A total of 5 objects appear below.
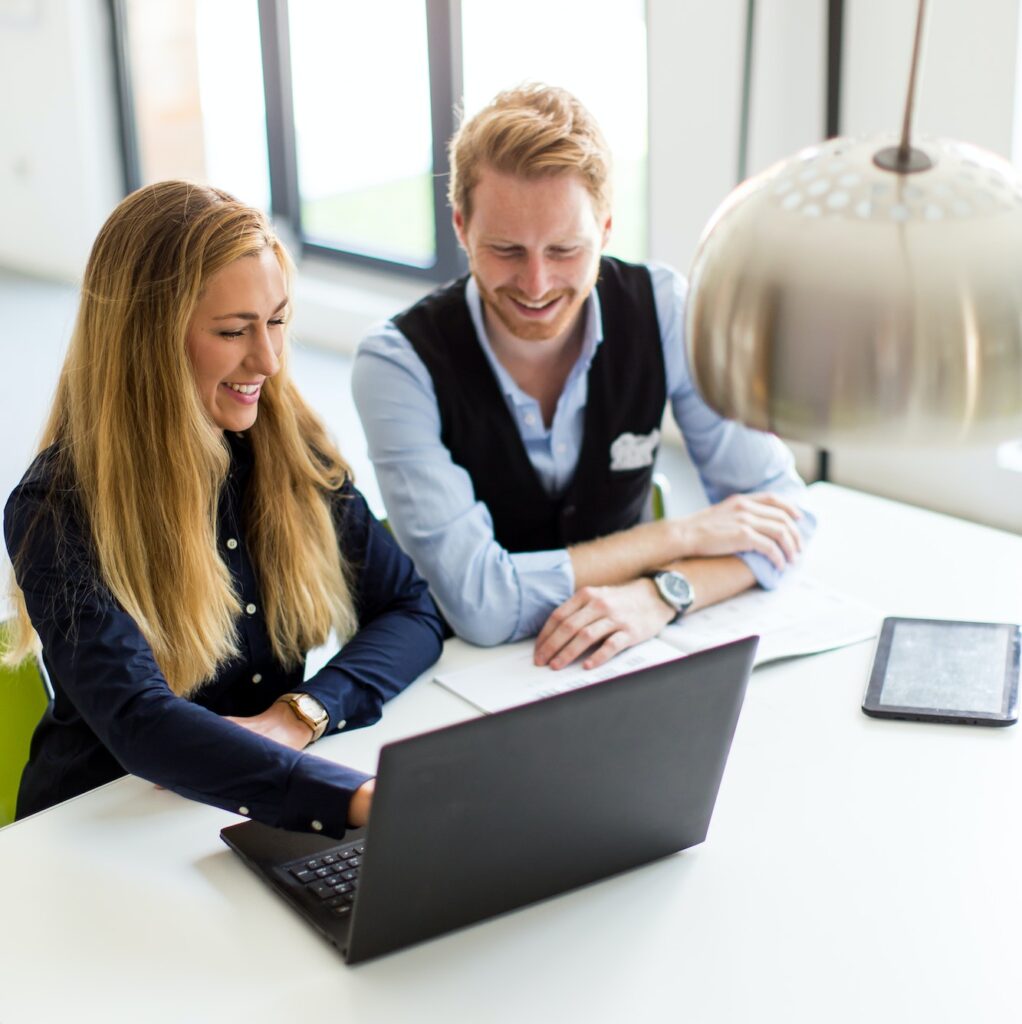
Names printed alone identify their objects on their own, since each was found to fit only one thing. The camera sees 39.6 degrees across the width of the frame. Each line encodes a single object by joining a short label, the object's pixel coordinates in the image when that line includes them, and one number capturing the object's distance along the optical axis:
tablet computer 1.69
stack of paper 1.79
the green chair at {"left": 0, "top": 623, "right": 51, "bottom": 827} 1.77
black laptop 1.21
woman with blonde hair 1.55
